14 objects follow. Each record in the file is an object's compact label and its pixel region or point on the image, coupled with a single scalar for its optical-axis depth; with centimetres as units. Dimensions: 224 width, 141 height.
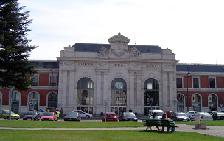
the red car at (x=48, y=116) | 5132
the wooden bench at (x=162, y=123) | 2869
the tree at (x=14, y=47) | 3869
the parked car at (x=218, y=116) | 6288
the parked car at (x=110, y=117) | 5446
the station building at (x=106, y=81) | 7994
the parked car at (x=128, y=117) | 5633
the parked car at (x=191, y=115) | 6073
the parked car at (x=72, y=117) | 5281
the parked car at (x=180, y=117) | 5675
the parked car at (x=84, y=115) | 6762
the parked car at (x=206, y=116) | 6178
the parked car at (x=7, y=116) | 6041
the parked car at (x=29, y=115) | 5881
